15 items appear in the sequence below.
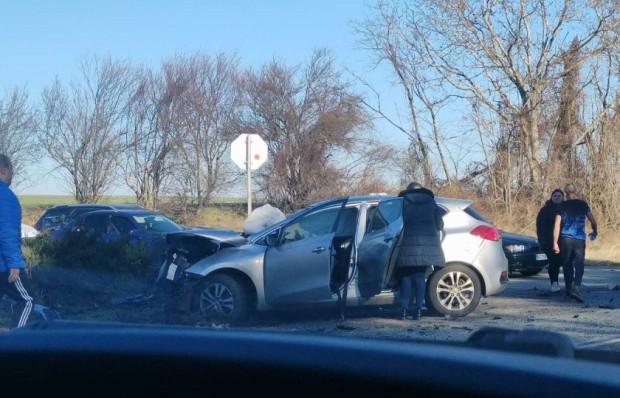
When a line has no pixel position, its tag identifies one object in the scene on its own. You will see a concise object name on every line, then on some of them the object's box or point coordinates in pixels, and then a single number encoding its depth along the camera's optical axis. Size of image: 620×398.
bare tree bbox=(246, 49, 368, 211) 28.12
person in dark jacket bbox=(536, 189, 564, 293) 12.54
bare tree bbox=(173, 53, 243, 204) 31.50
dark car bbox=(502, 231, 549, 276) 15.95
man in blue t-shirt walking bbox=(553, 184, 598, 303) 11.92
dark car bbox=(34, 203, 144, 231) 19.27
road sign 15.10
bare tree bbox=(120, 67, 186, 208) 30.53
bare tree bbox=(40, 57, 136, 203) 30.70
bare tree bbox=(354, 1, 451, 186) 29.94
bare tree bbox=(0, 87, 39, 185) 31.27
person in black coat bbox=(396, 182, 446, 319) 10.04
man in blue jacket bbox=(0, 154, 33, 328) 8.03
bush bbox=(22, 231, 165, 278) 11.50
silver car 10.16
